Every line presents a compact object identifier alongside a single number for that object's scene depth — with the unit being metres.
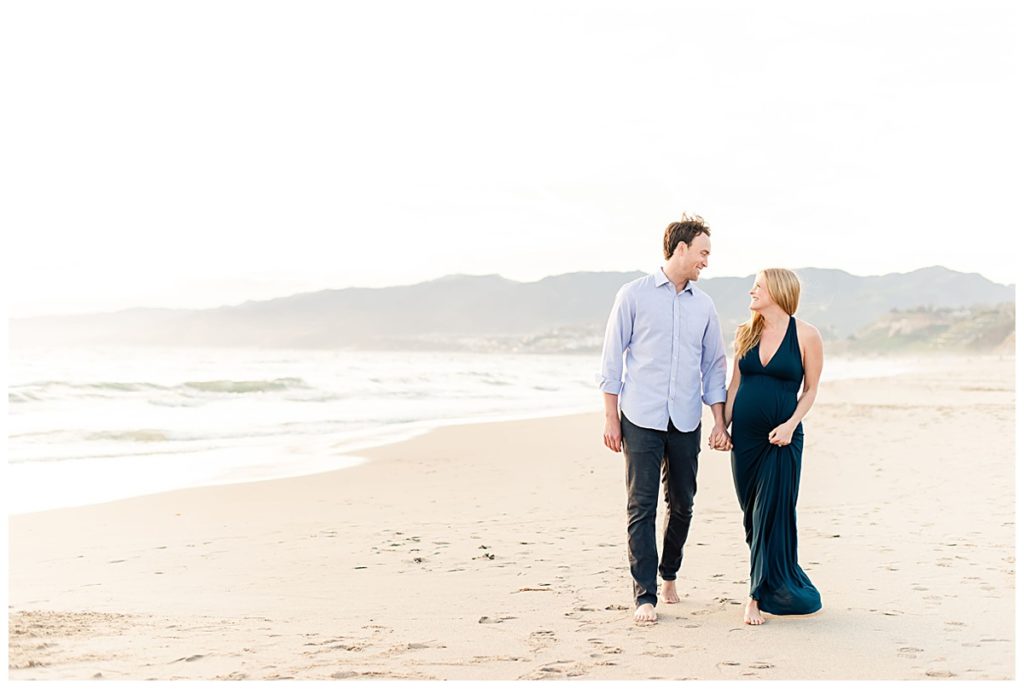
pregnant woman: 4.67
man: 4.72
